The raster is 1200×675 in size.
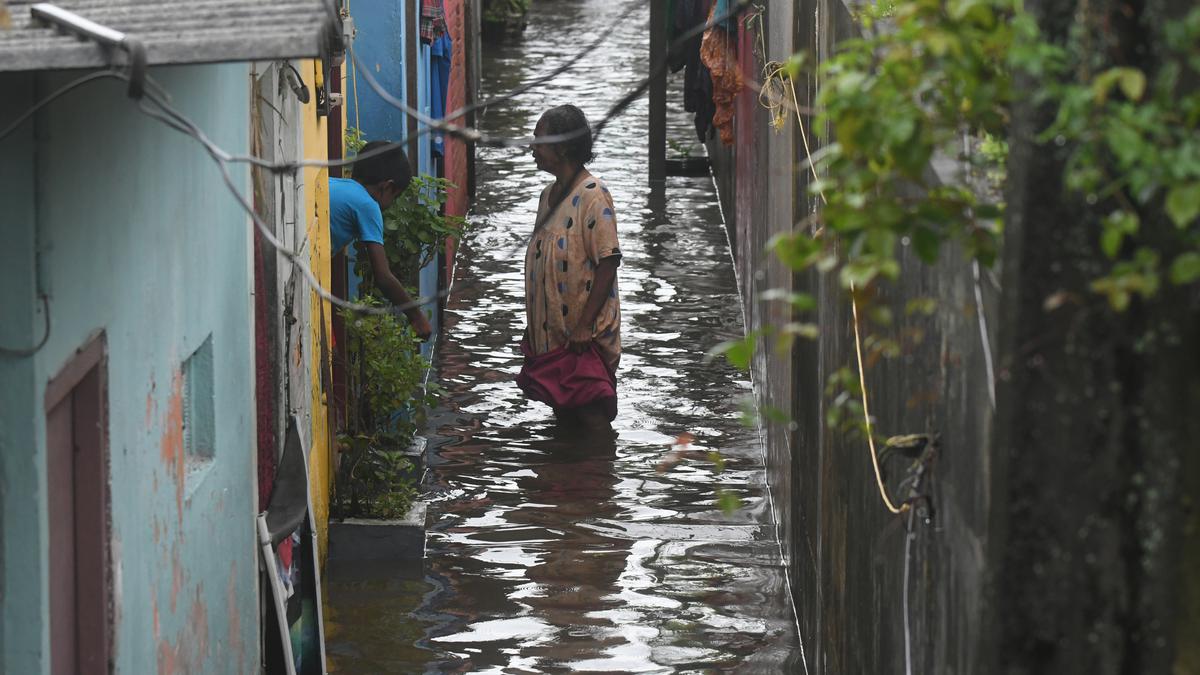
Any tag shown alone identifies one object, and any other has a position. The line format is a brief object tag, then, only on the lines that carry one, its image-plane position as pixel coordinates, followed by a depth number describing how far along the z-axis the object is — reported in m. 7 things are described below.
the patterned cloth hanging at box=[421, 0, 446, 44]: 23.03
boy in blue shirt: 17.77
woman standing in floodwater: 19.81
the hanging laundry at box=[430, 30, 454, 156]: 24.94
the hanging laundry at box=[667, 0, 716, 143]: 28.06
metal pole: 33.56
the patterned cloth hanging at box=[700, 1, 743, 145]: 25.69
